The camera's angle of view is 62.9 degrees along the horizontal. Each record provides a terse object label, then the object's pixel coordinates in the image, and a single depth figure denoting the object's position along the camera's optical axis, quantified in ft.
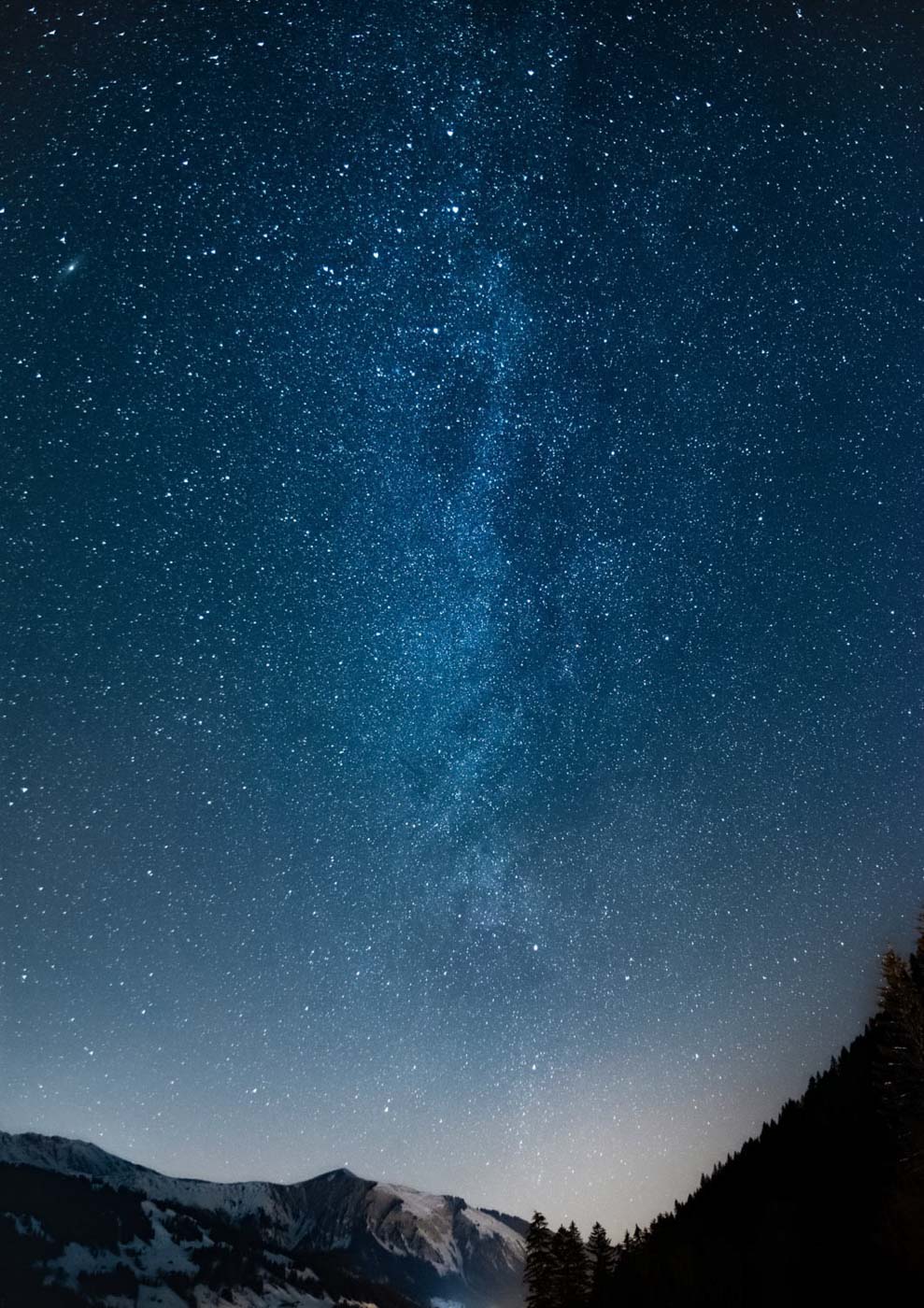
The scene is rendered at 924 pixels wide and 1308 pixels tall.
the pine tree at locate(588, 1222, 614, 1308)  124.25
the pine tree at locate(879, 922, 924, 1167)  96.43
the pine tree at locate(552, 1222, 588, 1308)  140.15
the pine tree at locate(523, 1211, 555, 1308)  143.02
